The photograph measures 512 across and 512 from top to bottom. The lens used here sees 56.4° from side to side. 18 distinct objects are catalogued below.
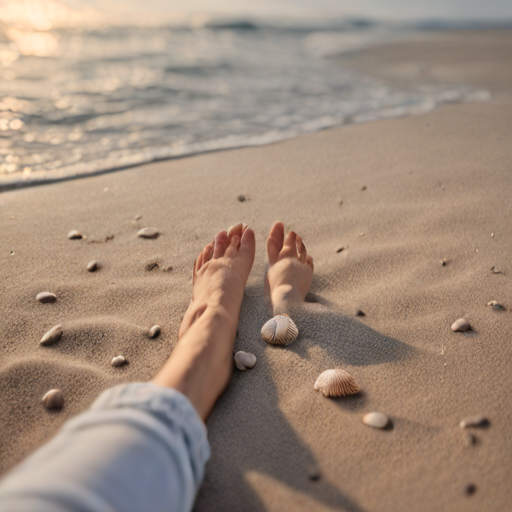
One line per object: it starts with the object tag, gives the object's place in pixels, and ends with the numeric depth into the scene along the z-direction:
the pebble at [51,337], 0.59
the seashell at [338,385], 0.50
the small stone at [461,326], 0.57
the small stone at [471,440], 0.43
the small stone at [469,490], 0.39
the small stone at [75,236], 0.82
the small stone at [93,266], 0.74
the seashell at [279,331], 0.58
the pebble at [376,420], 0.46
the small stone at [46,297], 0.66
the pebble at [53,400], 0.51
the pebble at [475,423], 0.45
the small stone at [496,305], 0.60
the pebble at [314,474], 0.42
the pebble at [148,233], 0.83
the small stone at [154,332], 0.60
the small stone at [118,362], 0.56
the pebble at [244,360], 0.55
